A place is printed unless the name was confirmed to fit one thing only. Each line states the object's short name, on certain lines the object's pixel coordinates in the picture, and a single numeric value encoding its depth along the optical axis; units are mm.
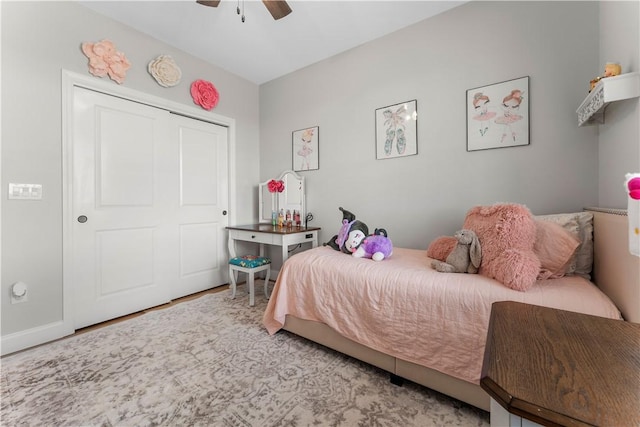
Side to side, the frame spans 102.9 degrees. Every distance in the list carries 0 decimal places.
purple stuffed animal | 1858
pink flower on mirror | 3145
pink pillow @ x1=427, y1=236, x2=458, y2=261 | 1842
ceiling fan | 1876
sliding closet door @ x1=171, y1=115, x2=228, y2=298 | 2852
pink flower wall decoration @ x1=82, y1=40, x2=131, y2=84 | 2170
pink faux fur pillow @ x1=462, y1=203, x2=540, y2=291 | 1249
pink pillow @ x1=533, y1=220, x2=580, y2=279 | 1355
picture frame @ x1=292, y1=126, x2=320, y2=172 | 3033
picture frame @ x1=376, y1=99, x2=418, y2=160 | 2367
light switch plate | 1822
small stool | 2615
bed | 1144
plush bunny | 1486
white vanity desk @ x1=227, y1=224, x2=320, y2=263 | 2537
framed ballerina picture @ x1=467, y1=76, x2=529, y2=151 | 1898
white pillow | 1441
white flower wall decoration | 2547
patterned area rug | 1261
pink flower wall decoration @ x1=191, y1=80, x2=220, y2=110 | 2871
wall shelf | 1174
